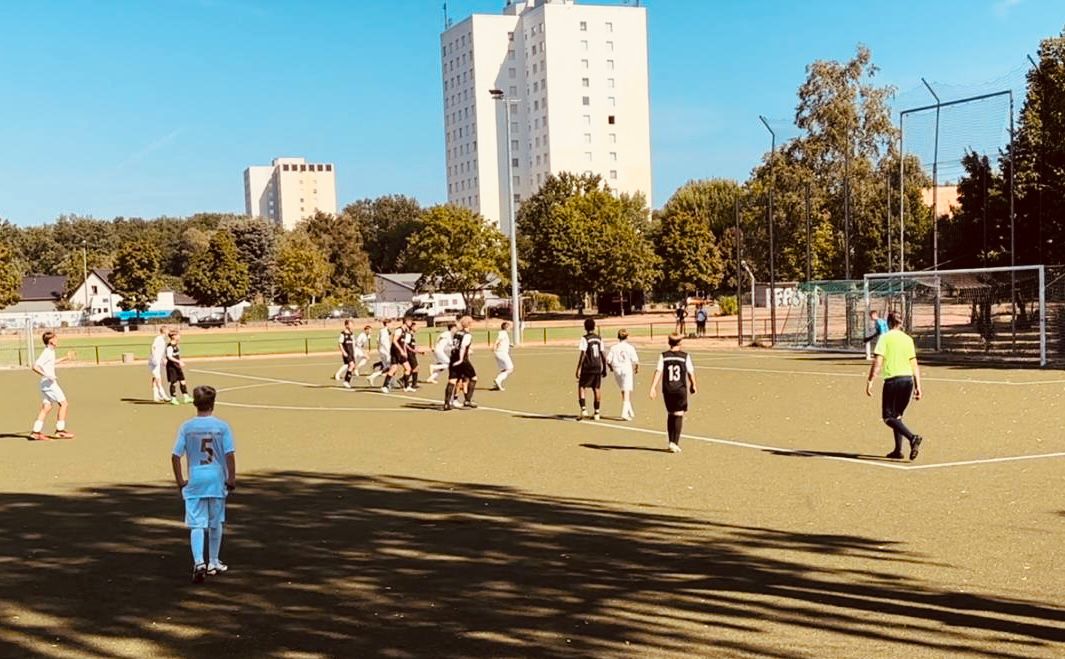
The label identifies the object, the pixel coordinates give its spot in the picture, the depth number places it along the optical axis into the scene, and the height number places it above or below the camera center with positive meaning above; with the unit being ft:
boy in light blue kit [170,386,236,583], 27.07 -4.03
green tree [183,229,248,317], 323.37 +9.62
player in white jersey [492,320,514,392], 85.49 -4.49
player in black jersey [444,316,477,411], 69.72 -4.04
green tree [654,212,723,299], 294.05 +10.75
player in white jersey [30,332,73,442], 59.62 -3.89
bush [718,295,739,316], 251.00 -3.45
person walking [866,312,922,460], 44.88 -3.75
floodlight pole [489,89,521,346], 157.69 +3.94
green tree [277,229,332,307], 335.26 +9.04
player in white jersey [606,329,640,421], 61.93 -3.96
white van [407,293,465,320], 341.62 -1.03
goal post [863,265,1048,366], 114.21 -2.56
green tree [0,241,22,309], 287.69 +8.55
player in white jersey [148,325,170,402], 81.41 -3.83
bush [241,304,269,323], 322.69 -2.24
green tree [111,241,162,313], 318.65 +9.51
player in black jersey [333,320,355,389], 94.84 -3.89
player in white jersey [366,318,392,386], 87.86 -3.71
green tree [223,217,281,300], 363.35 +18.43
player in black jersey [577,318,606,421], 62.28 -3.78
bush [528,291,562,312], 316.93 -1.34
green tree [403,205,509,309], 285.84 +12.93
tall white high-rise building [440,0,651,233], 441.27 +82.84
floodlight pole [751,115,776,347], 142.30 -0.31
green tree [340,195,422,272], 480.64 +34.35
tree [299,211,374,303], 401.68 +19.07
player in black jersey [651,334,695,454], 48.73 -4.08
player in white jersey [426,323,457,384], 86.58 -4.19
